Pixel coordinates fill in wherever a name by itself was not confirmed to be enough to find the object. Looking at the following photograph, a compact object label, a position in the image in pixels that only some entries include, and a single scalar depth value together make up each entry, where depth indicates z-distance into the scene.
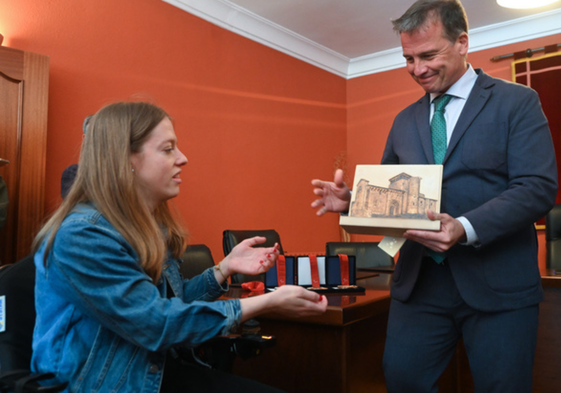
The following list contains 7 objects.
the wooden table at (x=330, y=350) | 1.81
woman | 1.07
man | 1.31
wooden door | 2.65
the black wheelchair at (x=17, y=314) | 1.15
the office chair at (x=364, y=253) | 3.52
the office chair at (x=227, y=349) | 1.47
